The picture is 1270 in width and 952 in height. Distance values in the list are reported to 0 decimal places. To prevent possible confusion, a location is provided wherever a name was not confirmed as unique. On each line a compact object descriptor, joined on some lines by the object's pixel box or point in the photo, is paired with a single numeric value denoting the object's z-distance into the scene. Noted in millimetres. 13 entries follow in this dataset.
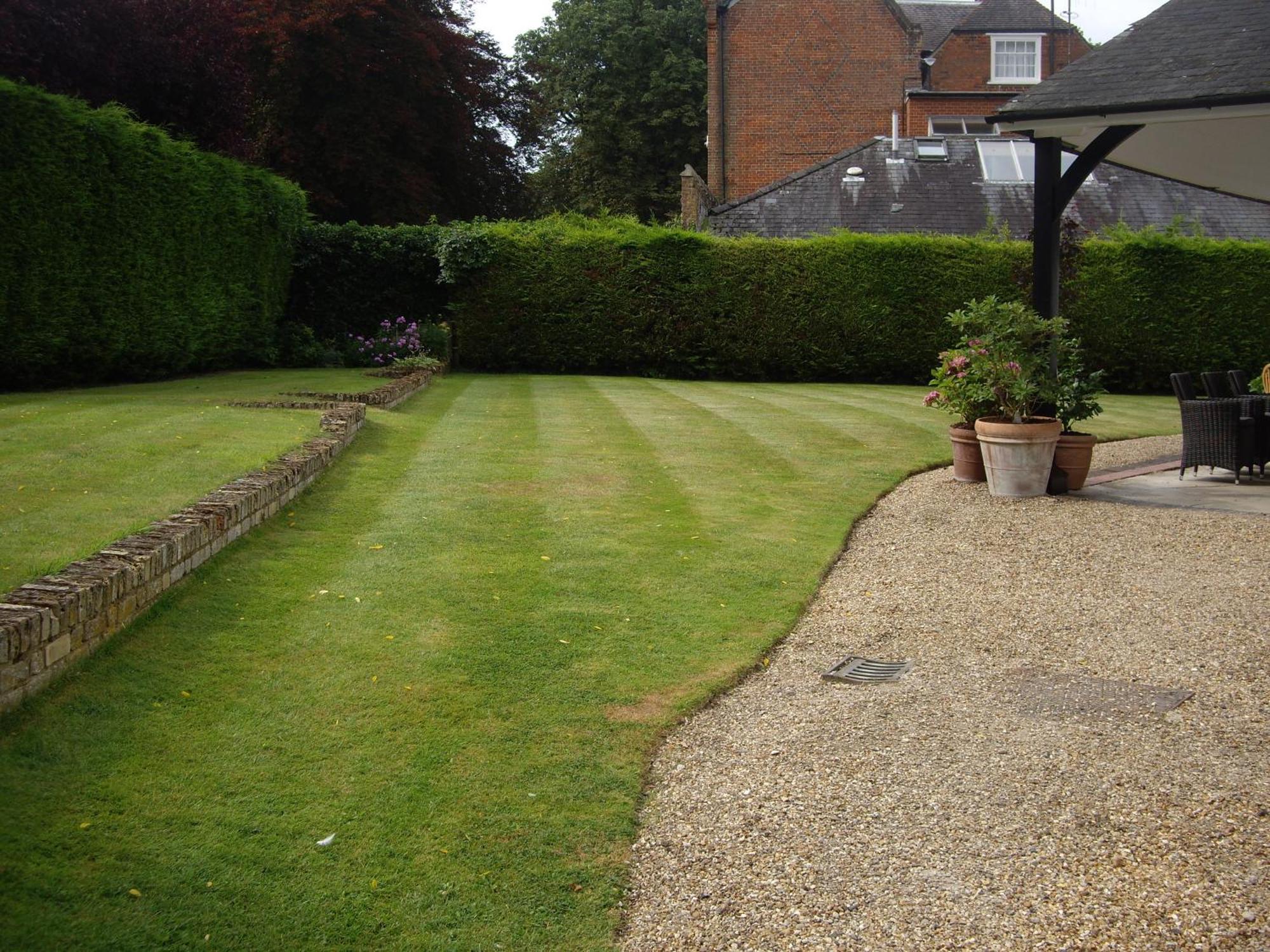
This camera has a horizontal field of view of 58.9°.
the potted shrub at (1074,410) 10602
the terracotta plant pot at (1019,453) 10188
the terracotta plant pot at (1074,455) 10586
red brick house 34281
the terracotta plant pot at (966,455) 11008
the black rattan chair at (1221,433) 10867
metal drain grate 5945
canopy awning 10141
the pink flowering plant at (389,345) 21250
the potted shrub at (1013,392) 10227
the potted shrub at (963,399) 10719
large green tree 45875
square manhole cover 5422
